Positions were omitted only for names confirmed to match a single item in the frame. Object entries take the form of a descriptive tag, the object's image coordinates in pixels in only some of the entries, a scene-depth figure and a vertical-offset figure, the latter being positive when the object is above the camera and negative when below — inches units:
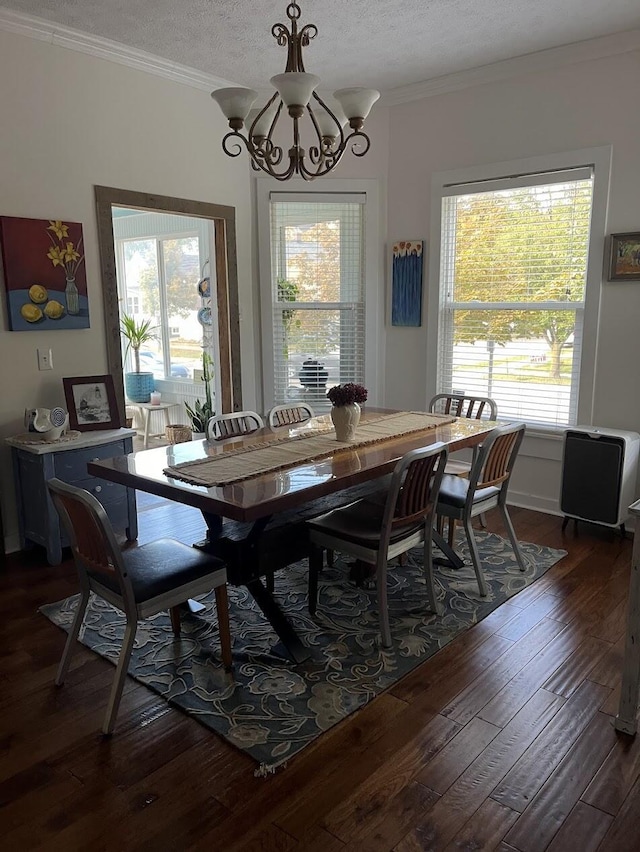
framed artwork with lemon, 140.4 +9.1
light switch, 148.3 -10.3
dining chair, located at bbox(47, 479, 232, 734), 84.6 -36.9
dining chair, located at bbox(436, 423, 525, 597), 121.3 -34.9
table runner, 100.7 -24.6
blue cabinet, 137.2 -35.9
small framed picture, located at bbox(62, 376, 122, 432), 150.1 -20.8
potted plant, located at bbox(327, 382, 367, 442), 117.7 -17.7
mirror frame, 157.4 +10.6
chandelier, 94.8 +32.2
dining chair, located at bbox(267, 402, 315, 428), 145.2 -23.7
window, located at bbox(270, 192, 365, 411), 195.3 +5.7
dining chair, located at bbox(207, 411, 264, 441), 131.7 -24.0
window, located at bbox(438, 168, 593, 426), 163.9 +5.1
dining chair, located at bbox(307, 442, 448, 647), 103.4 -36.4
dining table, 93.2 -25.3
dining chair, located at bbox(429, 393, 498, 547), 152.6 -24.9
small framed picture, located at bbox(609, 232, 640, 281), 150.7 +12.1
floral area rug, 88.3 -54.5
